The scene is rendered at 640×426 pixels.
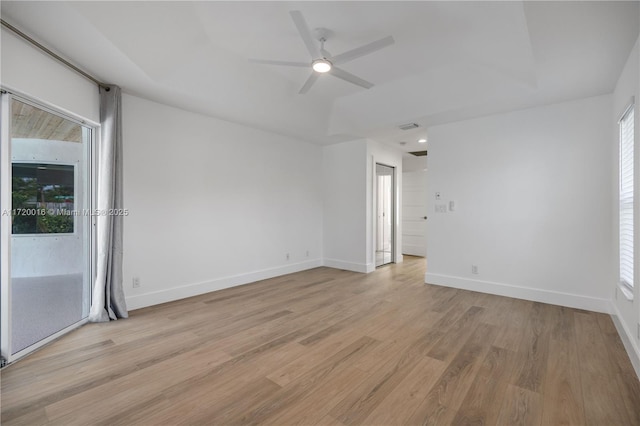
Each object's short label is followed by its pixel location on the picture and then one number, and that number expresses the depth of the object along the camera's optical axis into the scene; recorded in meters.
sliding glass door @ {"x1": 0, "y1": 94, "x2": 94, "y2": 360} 2.37
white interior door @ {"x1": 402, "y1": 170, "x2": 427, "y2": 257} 7.64
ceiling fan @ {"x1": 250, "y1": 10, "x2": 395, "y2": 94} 2.40
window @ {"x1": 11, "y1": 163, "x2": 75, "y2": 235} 2.52
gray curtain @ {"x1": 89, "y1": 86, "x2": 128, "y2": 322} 3.20
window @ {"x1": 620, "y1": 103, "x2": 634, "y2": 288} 2.69
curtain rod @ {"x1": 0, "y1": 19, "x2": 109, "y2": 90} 2.21
